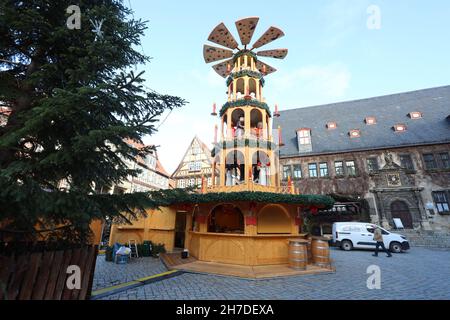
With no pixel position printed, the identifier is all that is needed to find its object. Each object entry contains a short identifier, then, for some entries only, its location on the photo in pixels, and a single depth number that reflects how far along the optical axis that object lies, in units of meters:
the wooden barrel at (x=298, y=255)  8.65
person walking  12.68
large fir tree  3.40
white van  14.41
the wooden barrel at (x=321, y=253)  9.29
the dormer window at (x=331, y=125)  26.91
